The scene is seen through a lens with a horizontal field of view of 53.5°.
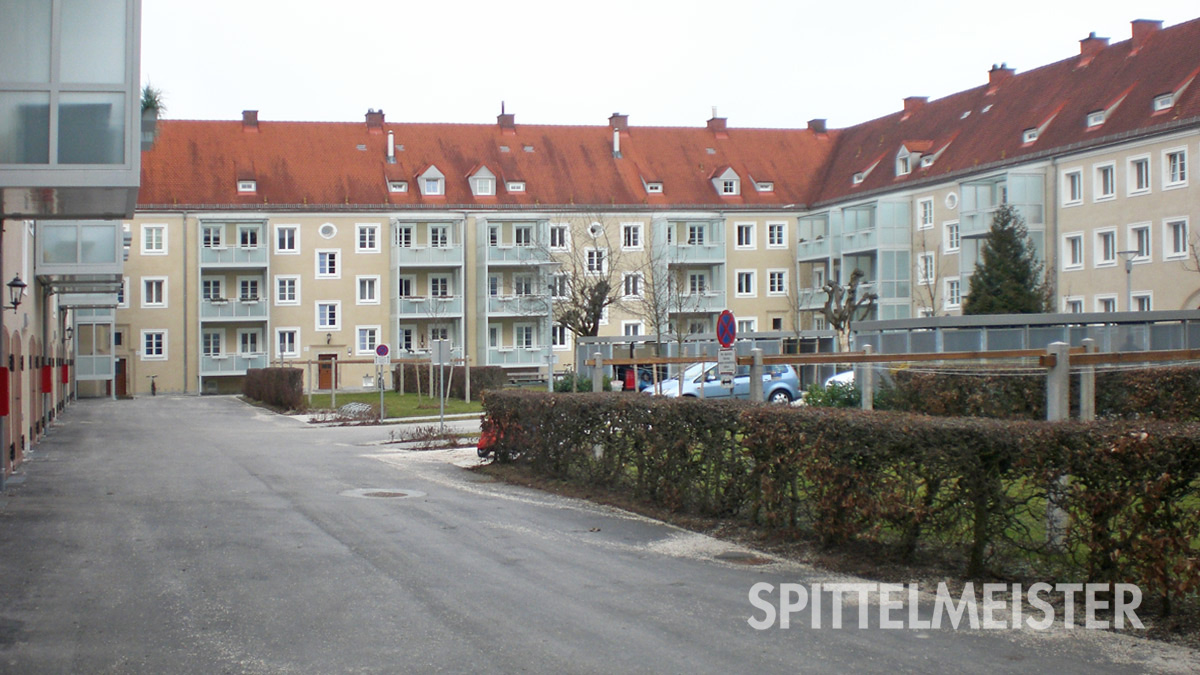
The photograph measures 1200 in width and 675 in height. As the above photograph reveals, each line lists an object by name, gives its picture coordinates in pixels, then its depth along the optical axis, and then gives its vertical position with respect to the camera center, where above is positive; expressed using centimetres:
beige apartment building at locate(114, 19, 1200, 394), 6019 +697
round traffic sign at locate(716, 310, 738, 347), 1609 +33
